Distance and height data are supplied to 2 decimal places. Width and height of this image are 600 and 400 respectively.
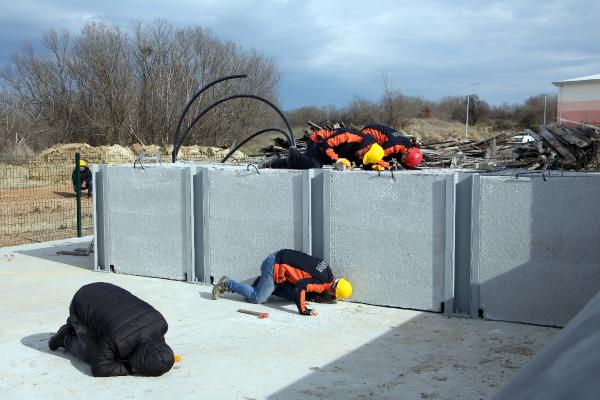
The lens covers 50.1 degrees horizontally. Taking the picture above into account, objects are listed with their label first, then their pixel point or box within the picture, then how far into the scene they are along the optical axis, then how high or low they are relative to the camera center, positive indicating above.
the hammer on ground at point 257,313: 7.68 -1.94
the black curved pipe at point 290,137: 10.71 +0.25
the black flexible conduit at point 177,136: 11.67 +0.31
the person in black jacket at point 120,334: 5.59 -1.60
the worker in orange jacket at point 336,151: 8.98 +0.01
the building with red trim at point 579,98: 35.19 +2.98
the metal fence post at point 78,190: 13.91 -0.81
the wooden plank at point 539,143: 18.16 +0.25
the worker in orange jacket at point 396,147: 9.43 +0.07
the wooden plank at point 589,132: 17.06 +0.53
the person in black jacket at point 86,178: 21.11 -0.83
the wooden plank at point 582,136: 16.88 +0.42
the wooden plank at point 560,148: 17.03 +0.10
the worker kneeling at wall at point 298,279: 7.85 -1.57
